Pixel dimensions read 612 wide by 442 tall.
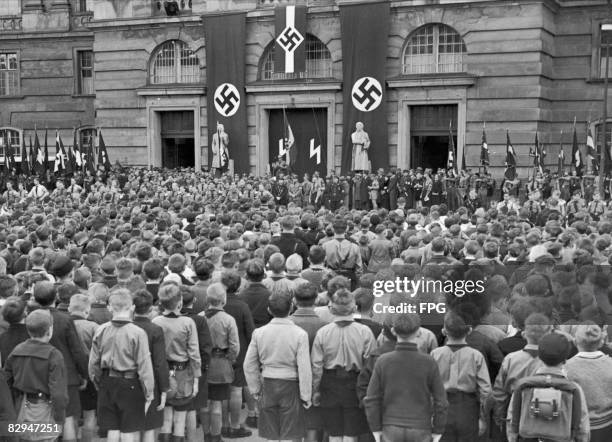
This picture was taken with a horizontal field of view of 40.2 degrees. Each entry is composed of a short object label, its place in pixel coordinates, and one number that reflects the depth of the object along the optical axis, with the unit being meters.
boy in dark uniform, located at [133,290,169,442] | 8.00
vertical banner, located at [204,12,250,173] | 32.91
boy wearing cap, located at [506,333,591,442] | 6.29
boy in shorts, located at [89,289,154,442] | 7.89
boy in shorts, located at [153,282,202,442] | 8.39
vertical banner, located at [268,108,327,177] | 32.56
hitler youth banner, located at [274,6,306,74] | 31.50
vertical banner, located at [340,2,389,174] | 30.62
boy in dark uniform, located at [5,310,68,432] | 7.55
